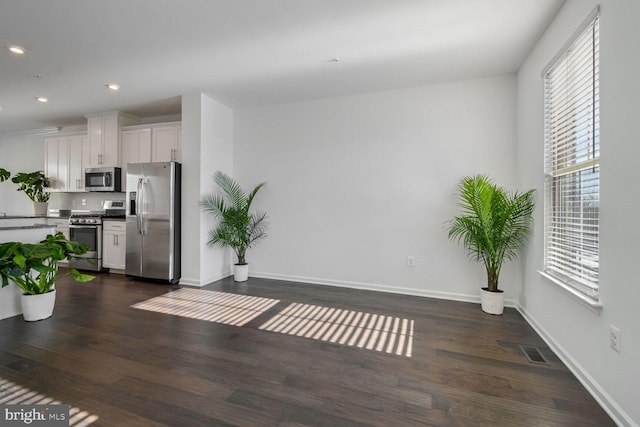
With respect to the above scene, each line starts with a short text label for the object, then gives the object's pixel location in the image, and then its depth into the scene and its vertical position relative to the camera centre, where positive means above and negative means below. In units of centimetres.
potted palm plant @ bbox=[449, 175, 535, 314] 296 -15
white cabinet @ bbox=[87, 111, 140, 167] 500 +134
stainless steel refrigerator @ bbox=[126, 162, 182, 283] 421 -10
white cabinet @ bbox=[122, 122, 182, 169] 463 +116
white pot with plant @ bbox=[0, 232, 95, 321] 267 -55
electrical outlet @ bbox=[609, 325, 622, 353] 159 -70
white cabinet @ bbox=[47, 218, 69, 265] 518 -21
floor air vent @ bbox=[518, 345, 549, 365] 220 -113
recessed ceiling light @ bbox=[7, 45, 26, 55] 287 +165
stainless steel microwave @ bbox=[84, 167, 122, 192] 502 +59
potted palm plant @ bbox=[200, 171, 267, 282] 429 -11
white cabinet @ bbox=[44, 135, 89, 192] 541 +98
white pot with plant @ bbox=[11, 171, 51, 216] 537 +47
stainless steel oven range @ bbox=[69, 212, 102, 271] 492 -37
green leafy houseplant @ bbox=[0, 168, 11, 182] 499 +67
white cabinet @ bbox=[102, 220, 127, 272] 479 -53
